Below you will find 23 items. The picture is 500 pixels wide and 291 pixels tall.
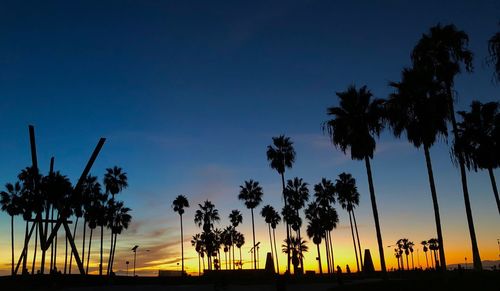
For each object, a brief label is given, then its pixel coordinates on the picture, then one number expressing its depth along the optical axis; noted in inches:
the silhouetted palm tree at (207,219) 4188.0
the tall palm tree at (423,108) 1039.6
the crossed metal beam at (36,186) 1418.6
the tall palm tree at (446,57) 1056.8
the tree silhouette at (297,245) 3993.6
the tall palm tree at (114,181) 3031.5
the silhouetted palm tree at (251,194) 3275.8
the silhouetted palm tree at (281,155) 2420.0
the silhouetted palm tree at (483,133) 1296.8
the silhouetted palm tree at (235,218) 4399.6
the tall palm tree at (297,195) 3253.0
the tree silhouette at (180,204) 3981.3
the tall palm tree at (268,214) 3772.1
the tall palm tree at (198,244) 5092.5
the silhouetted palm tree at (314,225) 3537.6
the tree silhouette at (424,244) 7042.3
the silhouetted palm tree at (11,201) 3004.4
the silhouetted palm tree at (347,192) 3016.7
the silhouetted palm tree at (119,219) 3167.1
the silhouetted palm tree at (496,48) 519.2
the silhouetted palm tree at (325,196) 3273.9
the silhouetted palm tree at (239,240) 5059.1
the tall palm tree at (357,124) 1159.0
